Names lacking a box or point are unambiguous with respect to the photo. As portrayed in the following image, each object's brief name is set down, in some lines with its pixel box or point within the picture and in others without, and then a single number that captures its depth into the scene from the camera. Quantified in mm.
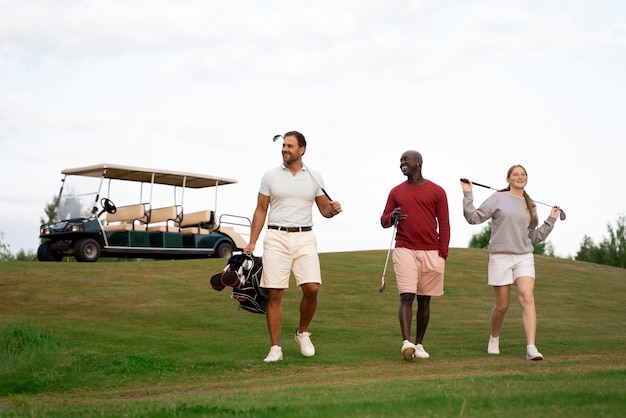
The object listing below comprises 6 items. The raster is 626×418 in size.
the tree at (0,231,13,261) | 35719
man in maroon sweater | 10148
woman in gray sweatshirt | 10508
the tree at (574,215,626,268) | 41334
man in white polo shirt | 9945
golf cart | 23625
